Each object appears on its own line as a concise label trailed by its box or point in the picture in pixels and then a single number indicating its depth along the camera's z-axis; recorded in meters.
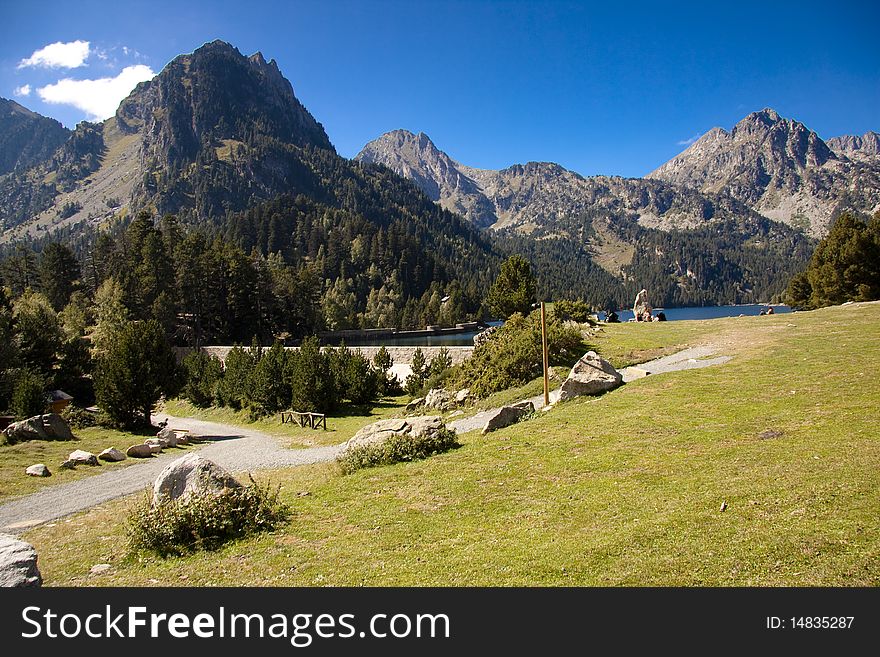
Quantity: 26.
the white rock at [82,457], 21.23
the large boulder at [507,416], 17.34
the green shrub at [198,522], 8.90
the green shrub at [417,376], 43.78
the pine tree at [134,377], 32.19
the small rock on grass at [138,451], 24.36
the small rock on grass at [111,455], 22.88
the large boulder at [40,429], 23.89
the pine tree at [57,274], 84.31
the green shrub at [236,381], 42.00
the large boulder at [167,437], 27.98
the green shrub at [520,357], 25.75
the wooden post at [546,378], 18.84
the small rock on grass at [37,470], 19.02
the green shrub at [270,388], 39.19
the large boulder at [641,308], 49.19
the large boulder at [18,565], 6.36
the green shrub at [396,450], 14.65
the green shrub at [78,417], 32.47
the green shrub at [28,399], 31.27
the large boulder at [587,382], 18.86
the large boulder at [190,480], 10.04
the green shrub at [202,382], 47.91
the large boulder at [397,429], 15.84
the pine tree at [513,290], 60.60
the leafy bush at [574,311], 39.65
